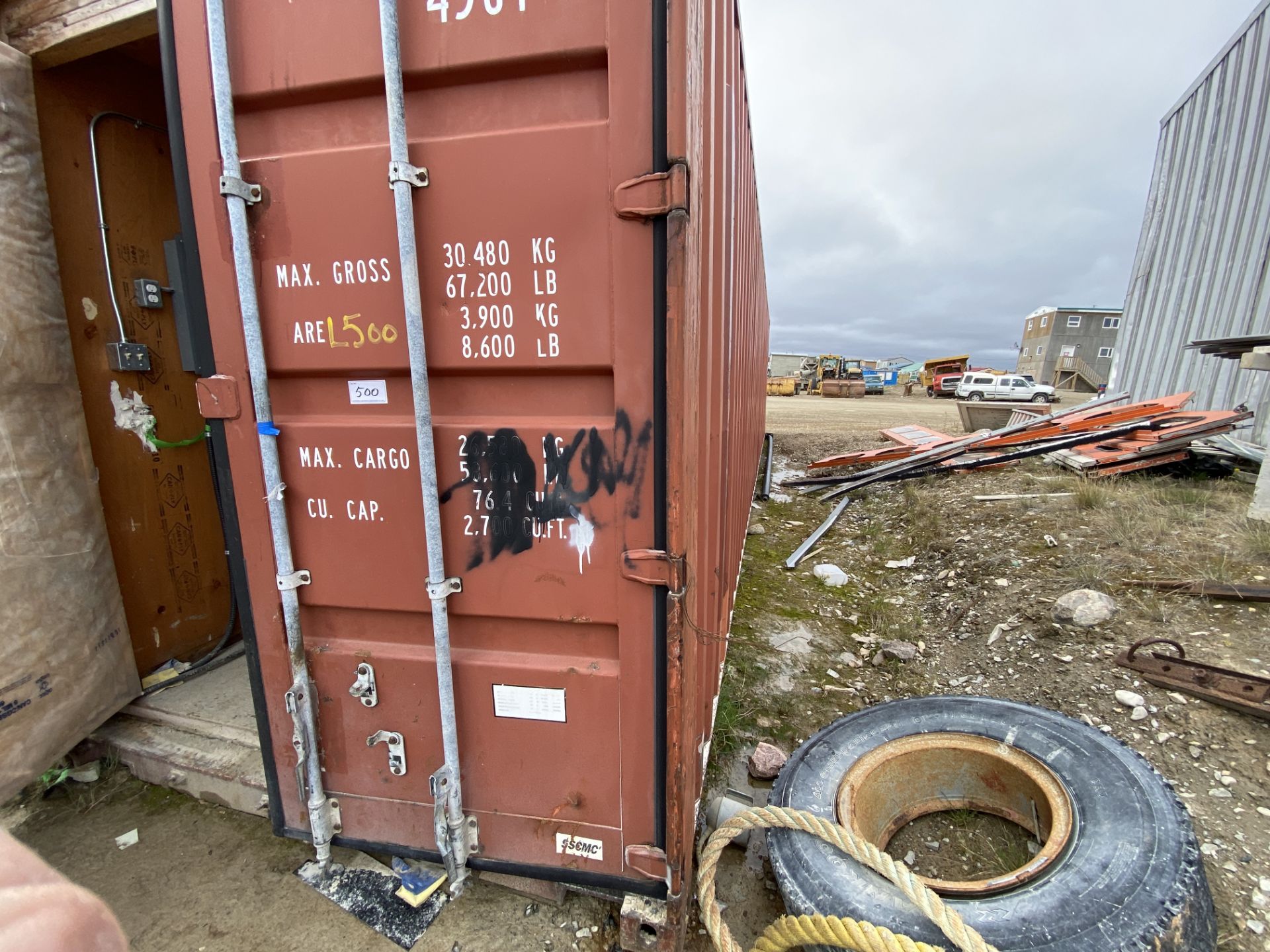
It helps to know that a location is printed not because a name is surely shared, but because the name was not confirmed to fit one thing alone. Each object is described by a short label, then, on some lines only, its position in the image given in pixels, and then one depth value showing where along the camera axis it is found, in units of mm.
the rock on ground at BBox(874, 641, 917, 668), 3721
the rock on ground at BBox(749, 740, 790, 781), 2680
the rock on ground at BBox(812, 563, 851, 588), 5066
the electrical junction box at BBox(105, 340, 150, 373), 2750
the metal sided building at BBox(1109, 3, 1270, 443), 8094
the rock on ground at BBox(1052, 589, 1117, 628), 3539
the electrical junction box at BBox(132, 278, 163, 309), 2887
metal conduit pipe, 2664
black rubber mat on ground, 1902
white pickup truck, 28547
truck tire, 1467
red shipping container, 1368
